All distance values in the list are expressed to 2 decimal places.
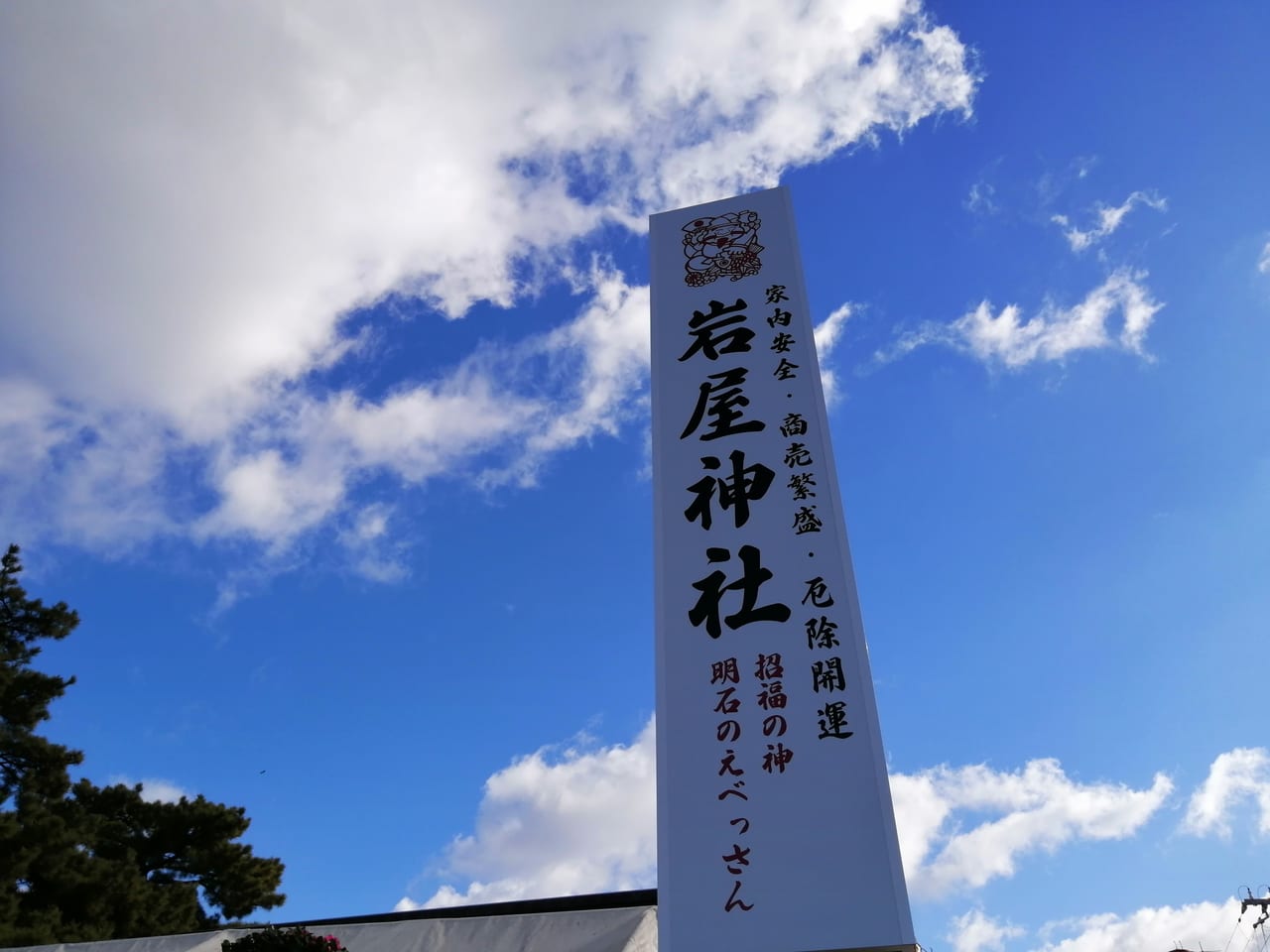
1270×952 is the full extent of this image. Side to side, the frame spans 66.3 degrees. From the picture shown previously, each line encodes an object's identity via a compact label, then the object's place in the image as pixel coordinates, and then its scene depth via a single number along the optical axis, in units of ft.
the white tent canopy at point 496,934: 18.97
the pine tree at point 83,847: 38.11
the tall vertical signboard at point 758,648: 16.92
